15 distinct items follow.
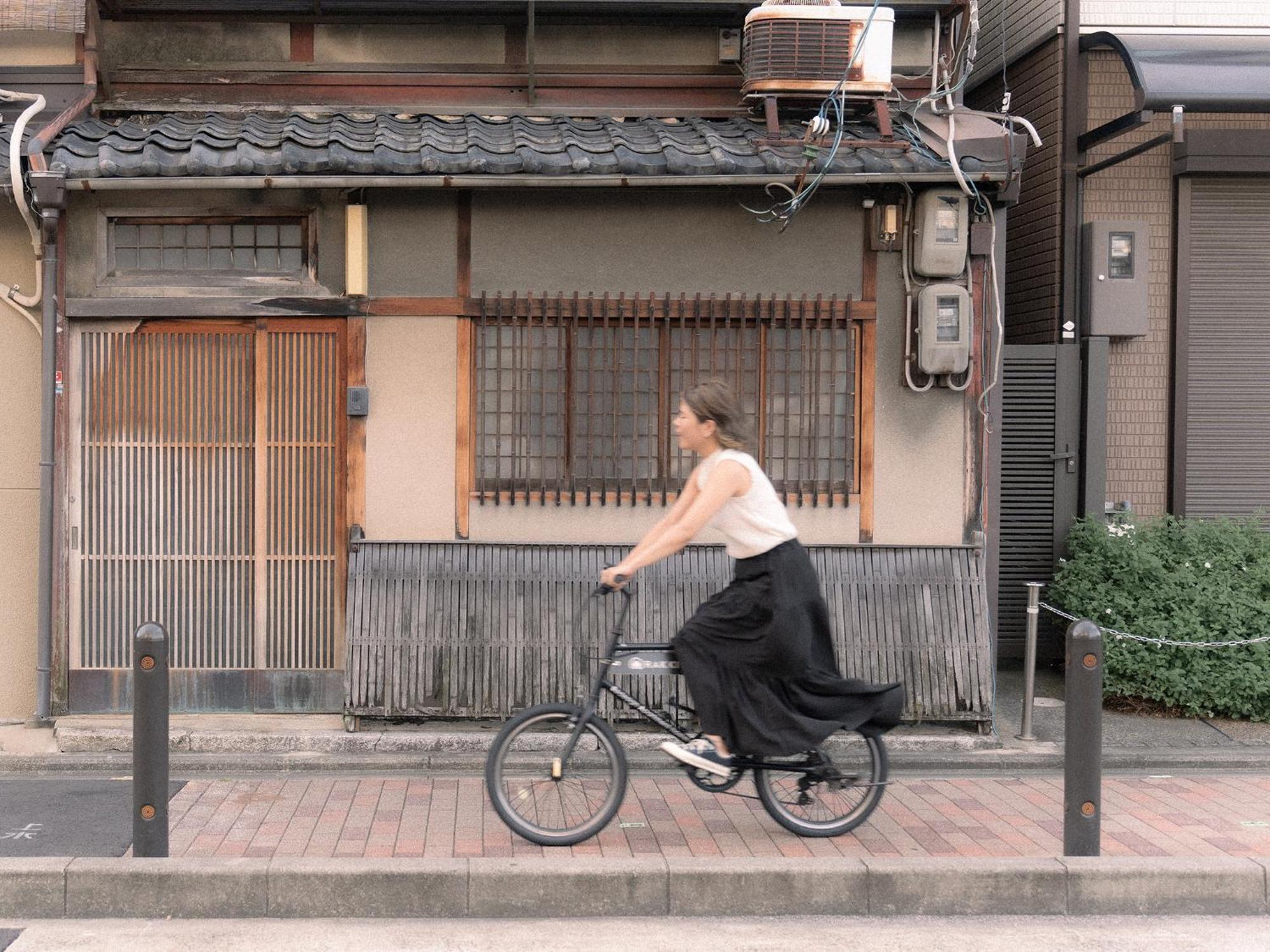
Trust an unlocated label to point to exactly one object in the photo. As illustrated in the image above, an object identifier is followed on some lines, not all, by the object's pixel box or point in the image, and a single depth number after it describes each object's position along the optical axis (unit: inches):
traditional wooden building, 314.7
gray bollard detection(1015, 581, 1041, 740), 310.3
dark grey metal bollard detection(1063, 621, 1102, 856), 217.9
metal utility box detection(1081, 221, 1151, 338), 391.2
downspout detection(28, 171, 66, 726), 310.5
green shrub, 328.2
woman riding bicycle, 224.7
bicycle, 228.7
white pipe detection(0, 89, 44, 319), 294.7
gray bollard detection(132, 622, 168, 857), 212.8
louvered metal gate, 391.9
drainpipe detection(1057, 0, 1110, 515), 390.6
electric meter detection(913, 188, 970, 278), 313.4
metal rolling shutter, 398.6
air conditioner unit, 327.0
